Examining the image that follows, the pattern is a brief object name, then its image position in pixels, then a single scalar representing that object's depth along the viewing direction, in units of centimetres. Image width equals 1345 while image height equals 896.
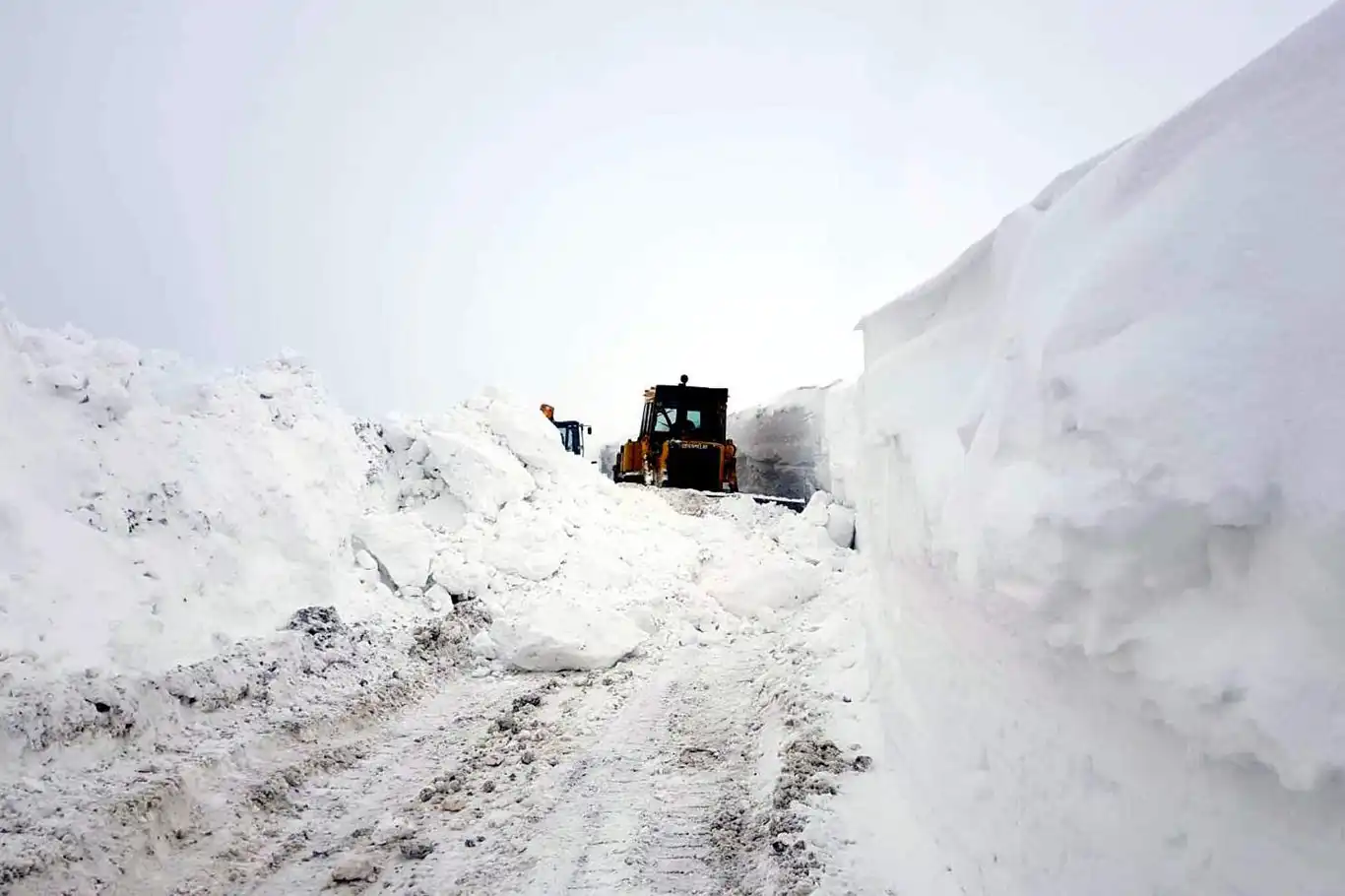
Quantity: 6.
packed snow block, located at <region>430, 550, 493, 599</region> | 693
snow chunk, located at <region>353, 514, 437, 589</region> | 671
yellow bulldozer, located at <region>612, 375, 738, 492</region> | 1705
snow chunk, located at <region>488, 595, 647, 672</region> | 568
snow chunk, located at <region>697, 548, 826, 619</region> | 750
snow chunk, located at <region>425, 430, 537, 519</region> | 852
